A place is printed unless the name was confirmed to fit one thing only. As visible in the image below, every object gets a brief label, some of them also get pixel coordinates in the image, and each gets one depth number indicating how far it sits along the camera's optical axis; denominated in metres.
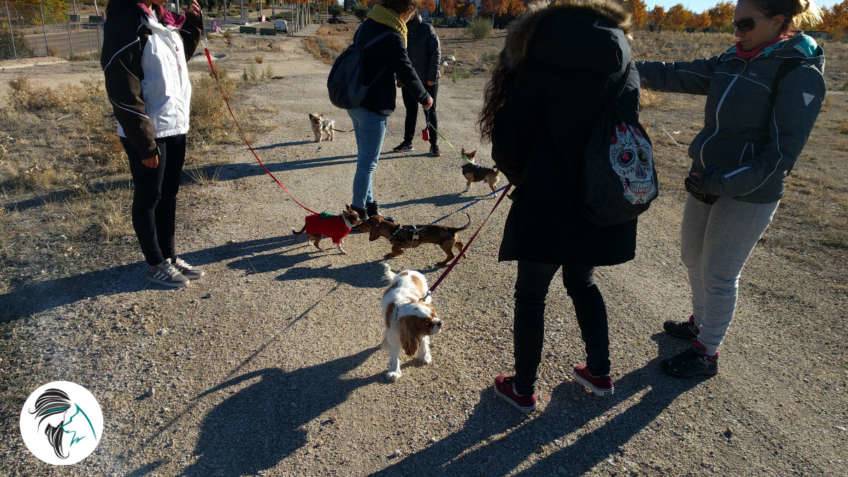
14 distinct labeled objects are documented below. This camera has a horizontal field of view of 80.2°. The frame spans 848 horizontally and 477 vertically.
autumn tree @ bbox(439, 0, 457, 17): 78.94
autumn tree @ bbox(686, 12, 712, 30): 79.56
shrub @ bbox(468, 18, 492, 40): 42.59
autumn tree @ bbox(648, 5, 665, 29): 83.12
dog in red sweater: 4.82
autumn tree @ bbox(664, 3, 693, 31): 80.21
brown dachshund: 4.82
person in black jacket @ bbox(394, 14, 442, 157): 7.81
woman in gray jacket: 2.62
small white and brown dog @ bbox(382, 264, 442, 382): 3.00
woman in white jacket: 3.38
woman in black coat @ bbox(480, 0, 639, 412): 2.14
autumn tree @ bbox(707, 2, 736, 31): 78.36
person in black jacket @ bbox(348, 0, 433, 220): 4.46
